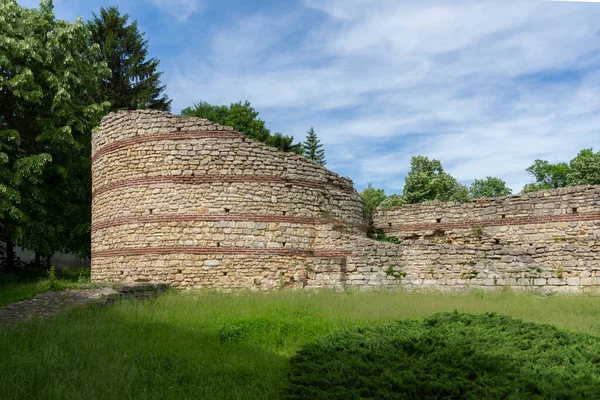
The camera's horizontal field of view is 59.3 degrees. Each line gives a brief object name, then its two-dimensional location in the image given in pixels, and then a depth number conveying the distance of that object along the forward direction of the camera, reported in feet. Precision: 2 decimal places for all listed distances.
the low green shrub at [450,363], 17.40
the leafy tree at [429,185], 93.27
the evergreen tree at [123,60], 94.53
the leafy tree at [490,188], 112.37
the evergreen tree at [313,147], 130.52
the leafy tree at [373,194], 134.92
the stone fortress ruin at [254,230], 43.09
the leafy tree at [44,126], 52.75
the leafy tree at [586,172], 87.15
